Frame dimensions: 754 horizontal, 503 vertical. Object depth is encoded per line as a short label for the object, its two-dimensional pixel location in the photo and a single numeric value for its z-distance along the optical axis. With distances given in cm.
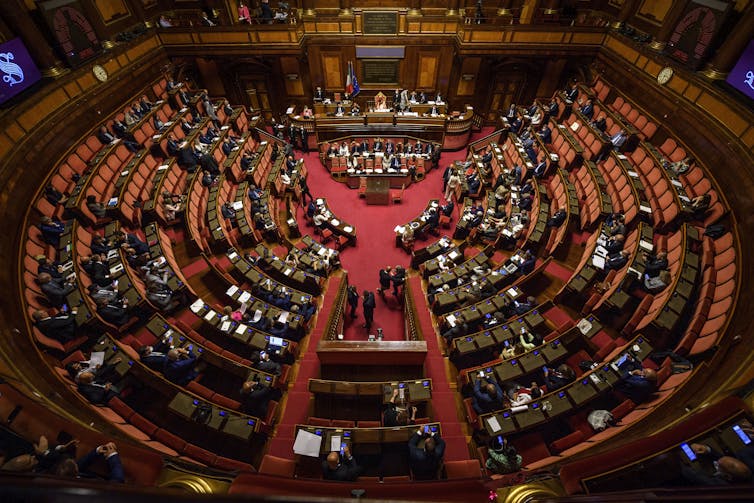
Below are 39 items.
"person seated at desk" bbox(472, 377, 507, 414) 544
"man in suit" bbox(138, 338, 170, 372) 551
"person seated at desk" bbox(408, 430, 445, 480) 435
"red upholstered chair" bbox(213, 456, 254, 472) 455
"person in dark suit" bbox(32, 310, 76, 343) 527
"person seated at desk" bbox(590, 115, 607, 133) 1072
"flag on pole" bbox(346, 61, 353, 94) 1403
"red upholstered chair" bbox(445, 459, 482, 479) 455
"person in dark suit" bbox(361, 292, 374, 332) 777
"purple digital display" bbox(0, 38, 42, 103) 738
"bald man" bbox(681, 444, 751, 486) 295
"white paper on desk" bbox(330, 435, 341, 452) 467
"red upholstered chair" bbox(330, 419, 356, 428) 527
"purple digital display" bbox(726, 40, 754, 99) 730
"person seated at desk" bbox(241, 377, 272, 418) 539
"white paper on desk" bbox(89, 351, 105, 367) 527
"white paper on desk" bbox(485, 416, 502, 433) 507
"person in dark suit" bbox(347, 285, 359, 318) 827
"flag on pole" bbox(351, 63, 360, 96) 1408
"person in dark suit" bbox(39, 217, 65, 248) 663
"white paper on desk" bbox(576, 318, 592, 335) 620
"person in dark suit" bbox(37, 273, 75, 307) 574
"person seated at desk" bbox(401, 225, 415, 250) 1016
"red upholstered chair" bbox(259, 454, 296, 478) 463
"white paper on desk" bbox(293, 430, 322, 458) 462
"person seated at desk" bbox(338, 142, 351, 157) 1369
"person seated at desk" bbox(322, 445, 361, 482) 418
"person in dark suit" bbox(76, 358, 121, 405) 471
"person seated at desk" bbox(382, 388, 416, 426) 511
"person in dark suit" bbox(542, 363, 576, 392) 559
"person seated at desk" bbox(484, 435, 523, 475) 468
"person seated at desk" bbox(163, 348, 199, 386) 549
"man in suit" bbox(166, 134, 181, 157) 1006
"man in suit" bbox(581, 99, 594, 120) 1155
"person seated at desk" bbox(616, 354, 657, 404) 486
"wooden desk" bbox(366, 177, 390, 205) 1213
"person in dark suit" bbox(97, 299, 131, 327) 596
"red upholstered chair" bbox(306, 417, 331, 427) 524
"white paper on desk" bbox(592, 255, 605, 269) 707
